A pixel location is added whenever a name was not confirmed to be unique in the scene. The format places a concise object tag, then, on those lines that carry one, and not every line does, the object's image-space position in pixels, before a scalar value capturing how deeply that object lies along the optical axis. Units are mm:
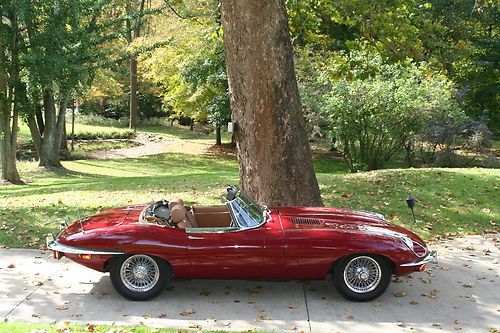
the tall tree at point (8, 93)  18125
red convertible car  6125
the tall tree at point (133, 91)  40206
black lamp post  8544
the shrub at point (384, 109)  17734
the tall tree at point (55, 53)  17828
